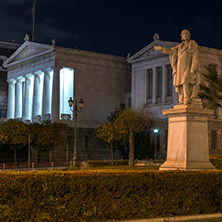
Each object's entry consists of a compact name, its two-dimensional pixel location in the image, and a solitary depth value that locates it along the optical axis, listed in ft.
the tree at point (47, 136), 171.42
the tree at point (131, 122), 153.28
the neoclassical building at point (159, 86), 189.91
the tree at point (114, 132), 151.47
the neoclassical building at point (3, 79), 283.18
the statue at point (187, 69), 55.72
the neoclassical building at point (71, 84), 216.95
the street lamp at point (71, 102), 126.76
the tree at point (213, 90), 81.30
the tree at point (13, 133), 166.40
